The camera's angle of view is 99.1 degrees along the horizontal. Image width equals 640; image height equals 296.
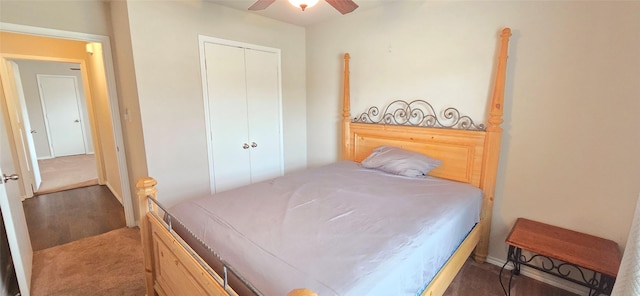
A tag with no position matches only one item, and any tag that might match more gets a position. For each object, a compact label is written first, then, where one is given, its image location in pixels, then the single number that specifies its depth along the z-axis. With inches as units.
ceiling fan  71.1
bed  46.5
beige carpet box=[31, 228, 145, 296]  83.2
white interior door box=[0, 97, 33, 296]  68.4
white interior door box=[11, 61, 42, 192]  163.8
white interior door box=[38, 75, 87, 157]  259.3
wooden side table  65.8
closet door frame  110.1
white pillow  97.7
